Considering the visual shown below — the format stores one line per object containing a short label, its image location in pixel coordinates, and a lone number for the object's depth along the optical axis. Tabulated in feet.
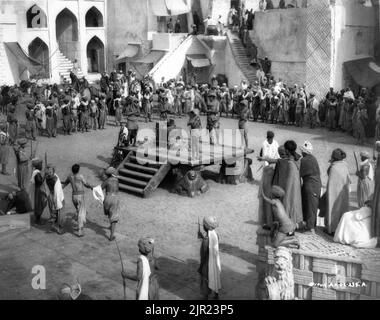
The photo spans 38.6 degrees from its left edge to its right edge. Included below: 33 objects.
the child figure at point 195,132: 43.68
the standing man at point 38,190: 34.96
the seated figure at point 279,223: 23.09
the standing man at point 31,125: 59.98
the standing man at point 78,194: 33.83
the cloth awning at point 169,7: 101.14
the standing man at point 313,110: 66.74
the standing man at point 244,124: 50.75
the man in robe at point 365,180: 32.63
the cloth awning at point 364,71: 75.25
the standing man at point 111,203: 32.78
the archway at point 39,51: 100.27
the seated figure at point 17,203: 35.91
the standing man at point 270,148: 39.14
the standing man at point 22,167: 41.01
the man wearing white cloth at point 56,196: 34.14
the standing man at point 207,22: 97.92
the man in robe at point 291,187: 24.20
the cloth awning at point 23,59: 87.66
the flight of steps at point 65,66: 100.78
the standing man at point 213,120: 49.78
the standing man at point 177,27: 104.45
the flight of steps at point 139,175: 42.01
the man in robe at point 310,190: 24.36
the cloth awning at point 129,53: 105.60
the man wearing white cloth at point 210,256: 23.99
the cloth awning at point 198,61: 95.94
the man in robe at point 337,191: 24.17
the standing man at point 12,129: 56.90
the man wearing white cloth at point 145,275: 21.26
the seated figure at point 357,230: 21.97
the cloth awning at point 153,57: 99.38
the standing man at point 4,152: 47.83
